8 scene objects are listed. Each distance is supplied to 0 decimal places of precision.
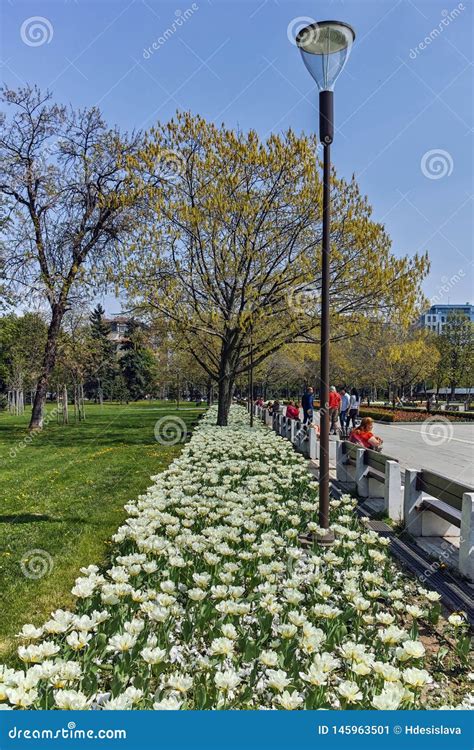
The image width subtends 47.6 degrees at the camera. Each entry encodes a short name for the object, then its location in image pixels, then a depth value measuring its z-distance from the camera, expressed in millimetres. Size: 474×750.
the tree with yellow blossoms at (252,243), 15703
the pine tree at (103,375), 64300
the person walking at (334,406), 18339
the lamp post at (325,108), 5551
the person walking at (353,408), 21578
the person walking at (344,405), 21938
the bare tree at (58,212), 19797
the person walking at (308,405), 20969
